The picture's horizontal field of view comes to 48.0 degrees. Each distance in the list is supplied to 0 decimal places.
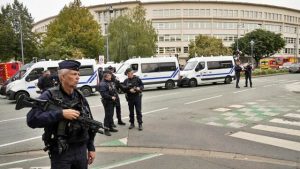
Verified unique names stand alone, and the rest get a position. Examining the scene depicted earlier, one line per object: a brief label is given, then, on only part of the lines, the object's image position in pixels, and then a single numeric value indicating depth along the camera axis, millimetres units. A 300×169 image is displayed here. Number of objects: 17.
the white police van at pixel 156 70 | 22938
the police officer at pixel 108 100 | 9406
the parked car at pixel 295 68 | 43316
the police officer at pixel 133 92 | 9570
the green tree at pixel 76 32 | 39969
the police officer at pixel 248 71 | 22266
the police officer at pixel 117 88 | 9851
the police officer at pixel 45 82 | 11461
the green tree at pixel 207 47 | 59188
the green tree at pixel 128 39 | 44938
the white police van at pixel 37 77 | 18078
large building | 85562
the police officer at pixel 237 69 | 22297
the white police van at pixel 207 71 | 24703
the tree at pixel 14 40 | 45791
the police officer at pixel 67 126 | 3303
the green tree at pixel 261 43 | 70375
